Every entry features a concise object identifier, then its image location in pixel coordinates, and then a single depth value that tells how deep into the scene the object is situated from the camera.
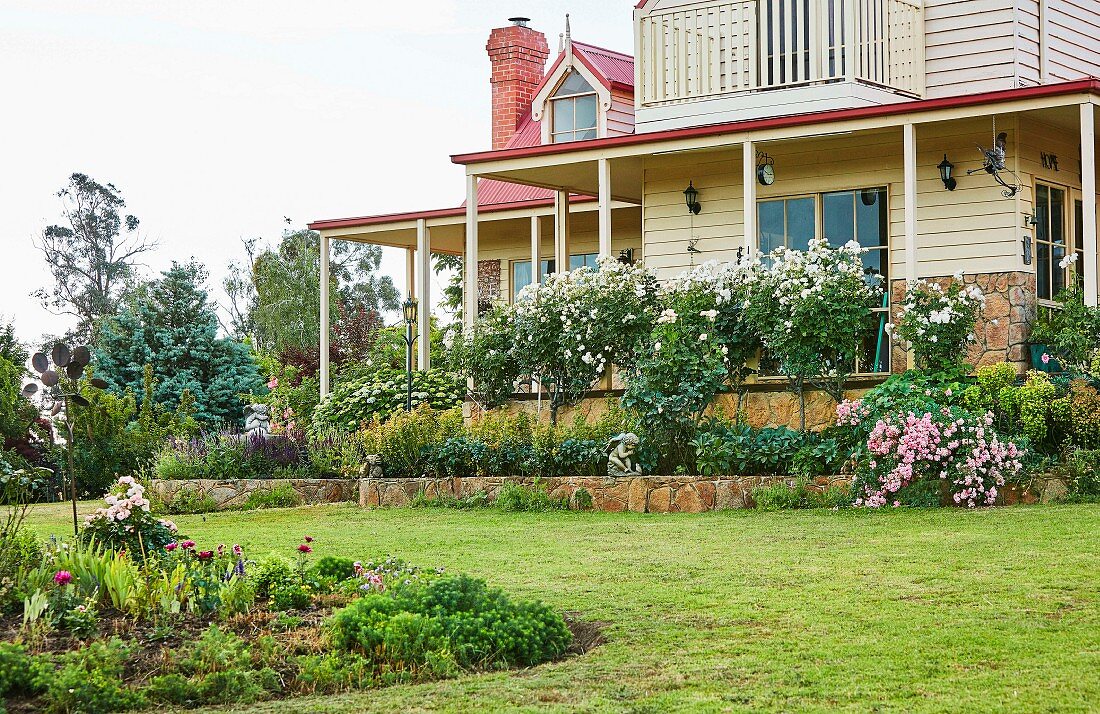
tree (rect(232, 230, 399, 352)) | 38.78
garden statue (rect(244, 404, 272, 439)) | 19.36
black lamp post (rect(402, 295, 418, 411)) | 17.38
